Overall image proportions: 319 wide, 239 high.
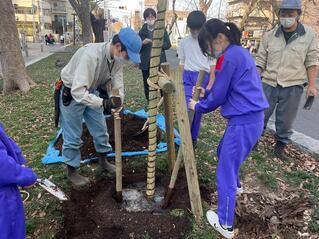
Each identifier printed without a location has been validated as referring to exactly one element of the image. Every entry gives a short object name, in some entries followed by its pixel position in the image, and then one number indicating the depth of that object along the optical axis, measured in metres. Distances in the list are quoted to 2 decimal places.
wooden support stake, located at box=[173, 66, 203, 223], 2.41
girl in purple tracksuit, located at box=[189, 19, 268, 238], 2.20
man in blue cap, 2.67
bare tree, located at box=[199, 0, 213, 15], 16.70
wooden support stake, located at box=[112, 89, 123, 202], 2.68
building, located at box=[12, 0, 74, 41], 53.06
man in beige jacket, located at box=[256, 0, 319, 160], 3.61
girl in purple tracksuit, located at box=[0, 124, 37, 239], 1.70
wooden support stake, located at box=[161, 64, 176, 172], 2.79
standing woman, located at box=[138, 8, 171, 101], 6.12
